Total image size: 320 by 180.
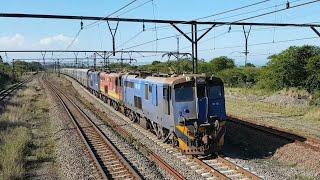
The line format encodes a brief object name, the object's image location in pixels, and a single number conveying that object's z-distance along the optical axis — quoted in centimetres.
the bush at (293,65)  4034
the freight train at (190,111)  1630
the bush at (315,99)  3146
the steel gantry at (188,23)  1942
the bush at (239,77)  5812
